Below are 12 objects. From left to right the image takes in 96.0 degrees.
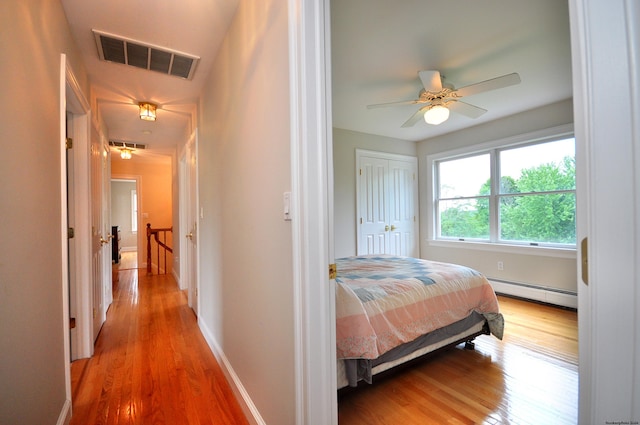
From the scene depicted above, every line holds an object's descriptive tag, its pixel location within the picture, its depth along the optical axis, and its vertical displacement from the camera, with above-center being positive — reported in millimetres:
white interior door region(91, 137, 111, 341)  2666 -179
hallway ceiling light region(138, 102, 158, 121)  3035 +1131
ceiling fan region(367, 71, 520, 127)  2313 +1045
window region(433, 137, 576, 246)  3441 +242
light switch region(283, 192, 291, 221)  1141 +40
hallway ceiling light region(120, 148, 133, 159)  4729 +1071
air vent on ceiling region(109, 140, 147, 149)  4543 +1184
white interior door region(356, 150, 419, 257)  4527 +167
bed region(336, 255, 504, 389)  1651 -666
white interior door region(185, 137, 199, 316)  3152 -70
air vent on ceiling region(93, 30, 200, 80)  2043 +1244
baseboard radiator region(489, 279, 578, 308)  3328 -1013
